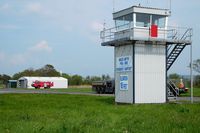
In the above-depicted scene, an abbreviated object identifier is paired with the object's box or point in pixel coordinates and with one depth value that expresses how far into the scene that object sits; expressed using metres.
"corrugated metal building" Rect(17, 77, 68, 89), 100.75
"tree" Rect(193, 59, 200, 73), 90.59
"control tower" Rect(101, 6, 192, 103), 29.88
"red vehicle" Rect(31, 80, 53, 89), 94.25
